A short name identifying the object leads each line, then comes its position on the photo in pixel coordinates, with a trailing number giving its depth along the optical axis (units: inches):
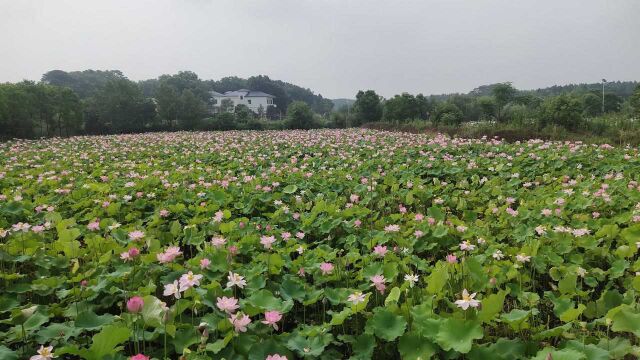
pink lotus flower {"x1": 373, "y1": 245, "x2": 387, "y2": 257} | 107.7
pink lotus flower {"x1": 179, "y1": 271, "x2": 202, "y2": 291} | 82.5
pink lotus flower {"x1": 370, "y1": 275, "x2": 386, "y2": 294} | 90.4
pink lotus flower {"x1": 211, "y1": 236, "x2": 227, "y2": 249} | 112.5
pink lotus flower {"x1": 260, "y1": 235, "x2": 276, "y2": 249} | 109.3
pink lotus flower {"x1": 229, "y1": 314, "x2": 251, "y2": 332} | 73.9
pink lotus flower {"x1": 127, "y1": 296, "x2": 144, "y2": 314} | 69.4
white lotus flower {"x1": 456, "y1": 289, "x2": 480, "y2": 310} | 75.0
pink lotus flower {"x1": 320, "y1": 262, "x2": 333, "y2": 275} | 100.5
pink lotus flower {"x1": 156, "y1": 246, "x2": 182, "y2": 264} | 95.5
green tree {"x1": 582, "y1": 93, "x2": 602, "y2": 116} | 1889.8
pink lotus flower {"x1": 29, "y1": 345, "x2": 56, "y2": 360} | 69.3
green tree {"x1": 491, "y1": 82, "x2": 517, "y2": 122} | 1211.9
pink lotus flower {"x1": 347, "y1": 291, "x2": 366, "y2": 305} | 84.7
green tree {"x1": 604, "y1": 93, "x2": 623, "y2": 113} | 2206.4
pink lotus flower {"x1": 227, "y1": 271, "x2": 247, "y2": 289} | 89.5
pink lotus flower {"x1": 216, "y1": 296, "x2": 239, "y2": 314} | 77.0
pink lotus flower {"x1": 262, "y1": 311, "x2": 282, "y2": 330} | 74.7
